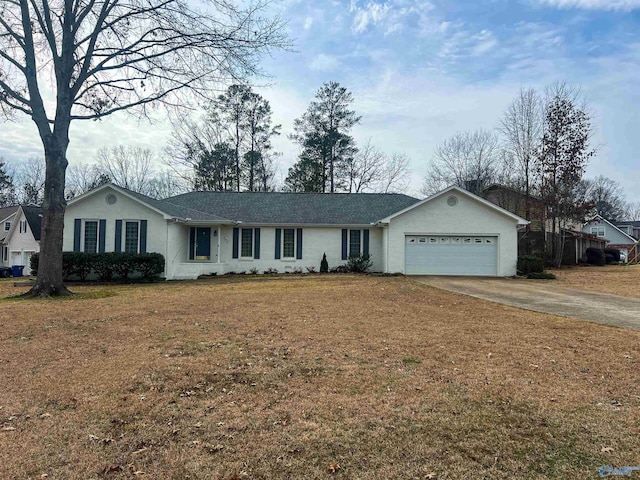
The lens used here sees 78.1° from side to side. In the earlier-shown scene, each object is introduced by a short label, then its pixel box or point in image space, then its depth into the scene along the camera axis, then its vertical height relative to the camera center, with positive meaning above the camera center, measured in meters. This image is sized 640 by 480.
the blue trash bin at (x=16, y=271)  25.88 -1.55
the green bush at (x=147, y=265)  17.69 -0.74
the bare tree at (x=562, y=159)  26.78 +6.44
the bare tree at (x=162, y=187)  40.81 +6.54
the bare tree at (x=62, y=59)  13.15 +6.63
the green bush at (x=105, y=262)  17.62 -0.62
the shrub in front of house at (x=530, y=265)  19.83 -0.63
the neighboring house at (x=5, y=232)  32.03 +1.29
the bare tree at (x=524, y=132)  28.55 +8.76
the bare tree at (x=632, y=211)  74.31 +7.97
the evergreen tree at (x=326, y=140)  34.47 +9.72
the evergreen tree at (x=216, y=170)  33.94 +6.89
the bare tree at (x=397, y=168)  36.53 +7.71
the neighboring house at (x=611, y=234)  50.47 +2.53
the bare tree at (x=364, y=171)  35.12 +7.12
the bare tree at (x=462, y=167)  34.66 +7.68
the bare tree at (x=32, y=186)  44.75 +7.05
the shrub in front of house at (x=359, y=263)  21.14 -0.66
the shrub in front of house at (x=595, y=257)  31.84 -0.32
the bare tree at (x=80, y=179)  40.69 +7.22
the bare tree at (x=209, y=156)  33.91 +8.02
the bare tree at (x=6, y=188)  46.56 +7.05
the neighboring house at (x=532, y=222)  28.56 +2.20
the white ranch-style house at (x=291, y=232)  18.52 +0.92
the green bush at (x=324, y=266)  21.19 -0.84
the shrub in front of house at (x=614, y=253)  36.74 +0.01
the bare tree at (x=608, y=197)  66.25 +9.73
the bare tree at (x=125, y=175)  40.06 +7.51
